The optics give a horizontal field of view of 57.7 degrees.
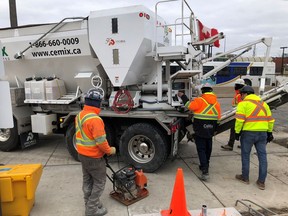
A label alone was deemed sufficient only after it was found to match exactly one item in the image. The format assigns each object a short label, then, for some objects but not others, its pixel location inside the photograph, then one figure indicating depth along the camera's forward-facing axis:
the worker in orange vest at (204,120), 4.66
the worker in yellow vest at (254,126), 4.36
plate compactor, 3.88
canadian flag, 5.37
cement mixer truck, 4.93
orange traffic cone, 3.32
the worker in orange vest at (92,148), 3.31
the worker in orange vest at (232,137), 6.30
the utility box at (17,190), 3.34
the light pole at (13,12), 8.80
